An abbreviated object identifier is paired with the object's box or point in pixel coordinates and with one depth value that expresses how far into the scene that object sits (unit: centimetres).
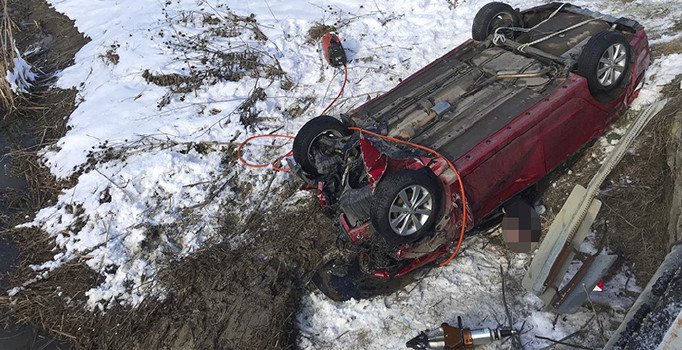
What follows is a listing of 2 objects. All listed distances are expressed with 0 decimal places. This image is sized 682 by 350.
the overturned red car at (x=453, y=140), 484
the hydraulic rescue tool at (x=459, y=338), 446
